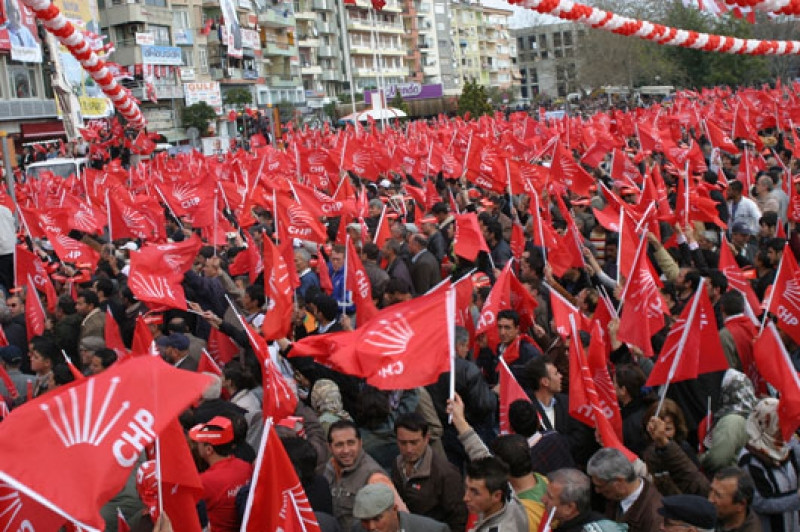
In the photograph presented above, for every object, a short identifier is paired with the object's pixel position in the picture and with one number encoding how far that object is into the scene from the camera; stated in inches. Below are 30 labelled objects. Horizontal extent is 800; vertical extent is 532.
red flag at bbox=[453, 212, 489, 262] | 383.6
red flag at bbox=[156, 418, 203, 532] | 171.5
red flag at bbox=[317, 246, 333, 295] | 372.9
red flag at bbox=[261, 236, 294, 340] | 287.3
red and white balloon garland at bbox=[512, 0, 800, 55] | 567.2
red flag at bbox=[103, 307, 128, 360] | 330.0
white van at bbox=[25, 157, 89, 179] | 1011.3
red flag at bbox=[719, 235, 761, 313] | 304.3
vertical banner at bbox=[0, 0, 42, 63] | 1553.9
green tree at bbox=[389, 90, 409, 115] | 2276.3
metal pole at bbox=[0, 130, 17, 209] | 659.0
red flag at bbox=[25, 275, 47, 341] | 360.5
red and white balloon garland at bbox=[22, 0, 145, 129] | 502.2
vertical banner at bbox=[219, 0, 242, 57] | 2307.0
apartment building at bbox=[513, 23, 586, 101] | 4485.7
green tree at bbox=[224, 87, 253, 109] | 2379.4
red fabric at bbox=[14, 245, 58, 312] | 424.6
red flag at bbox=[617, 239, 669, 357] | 263.4
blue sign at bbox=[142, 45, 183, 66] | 2170.3
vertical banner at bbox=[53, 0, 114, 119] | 1695.4
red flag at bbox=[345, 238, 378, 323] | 315.9
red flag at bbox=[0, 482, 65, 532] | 161.8
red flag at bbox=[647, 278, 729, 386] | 224.5
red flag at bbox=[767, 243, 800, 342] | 261.1
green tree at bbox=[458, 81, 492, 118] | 1902.4
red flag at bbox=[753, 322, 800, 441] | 194.4
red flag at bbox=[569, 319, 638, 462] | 215.2
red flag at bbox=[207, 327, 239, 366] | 318.3
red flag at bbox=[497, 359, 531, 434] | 220.2
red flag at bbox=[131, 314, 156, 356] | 286.7
